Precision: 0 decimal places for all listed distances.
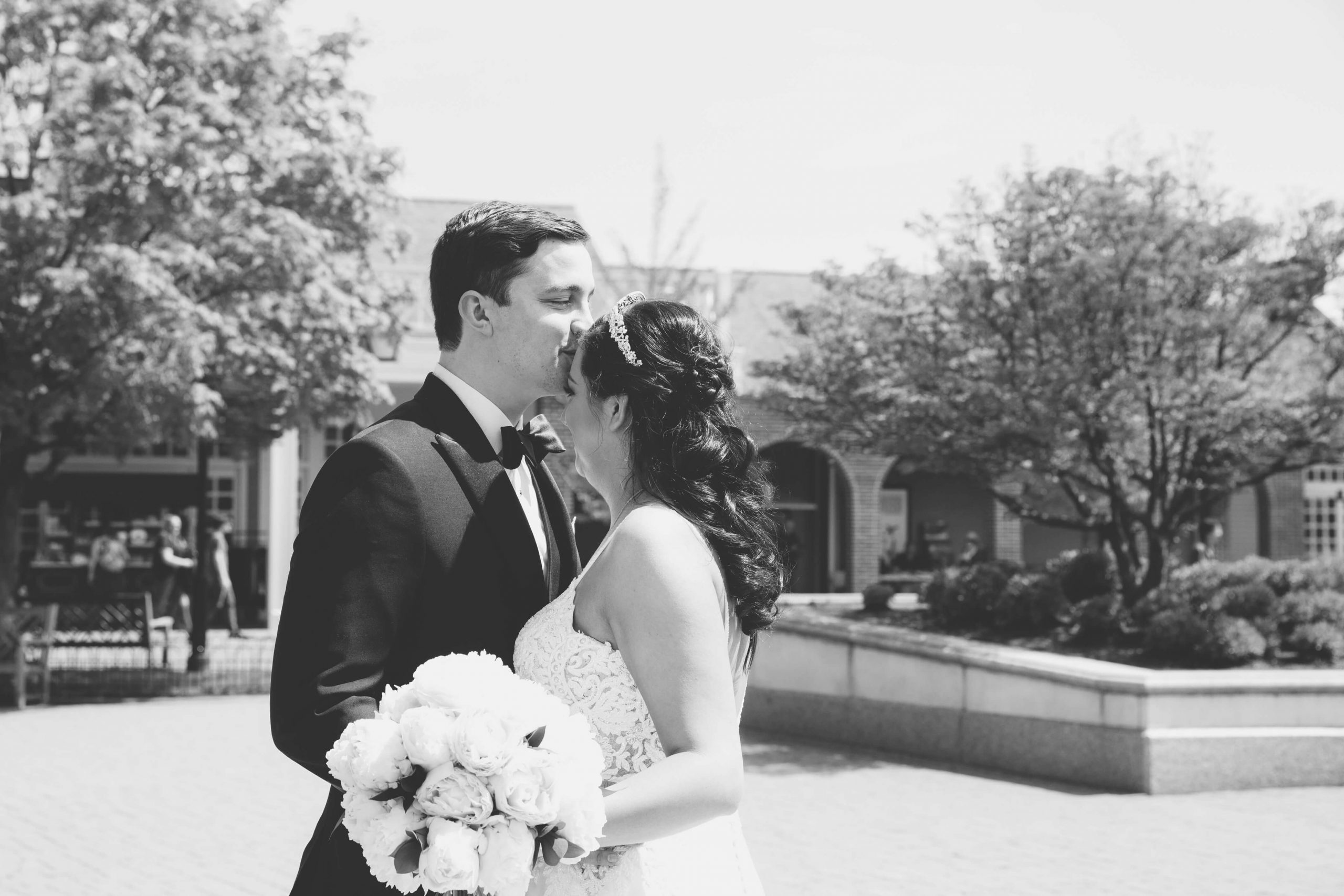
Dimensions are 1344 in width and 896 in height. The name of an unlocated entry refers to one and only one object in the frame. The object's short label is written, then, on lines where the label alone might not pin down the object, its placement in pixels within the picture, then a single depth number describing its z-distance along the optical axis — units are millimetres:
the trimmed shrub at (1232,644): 10000
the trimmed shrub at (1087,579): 13117
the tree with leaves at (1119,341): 10578
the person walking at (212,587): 15367
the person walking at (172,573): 18547
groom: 2150
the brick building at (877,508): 30331
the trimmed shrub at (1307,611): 10594
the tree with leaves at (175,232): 11516
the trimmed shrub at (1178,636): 10156
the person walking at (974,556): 19766
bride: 2139
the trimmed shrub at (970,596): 12352
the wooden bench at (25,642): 13078
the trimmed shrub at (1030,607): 12016
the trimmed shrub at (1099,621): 11445
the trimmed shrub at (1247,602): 10711
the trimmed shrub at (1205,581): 11086
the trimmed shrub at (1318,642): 10203
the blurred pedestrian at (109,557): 22234
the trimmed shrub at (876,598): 14289
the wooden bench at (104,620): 14602
